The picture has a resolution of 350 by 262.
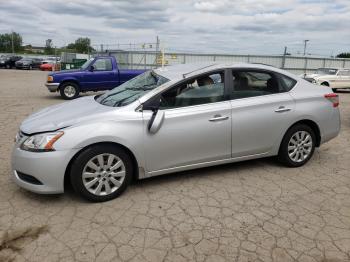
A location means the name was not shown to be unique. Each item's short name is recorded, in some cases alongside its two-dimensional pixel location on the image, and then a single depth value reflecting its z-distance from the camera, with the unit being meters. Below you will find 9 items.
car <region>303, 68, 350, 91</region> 17.77
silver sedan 3.70
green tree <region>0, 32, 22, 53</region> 82.54
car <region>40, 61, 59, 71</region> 37.84
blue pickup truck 12.59
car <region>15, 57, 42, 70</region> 38.12
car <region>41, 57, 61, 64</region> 40.06
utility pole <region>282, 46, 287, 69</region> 26.22
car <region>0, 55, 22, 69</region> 38.16
